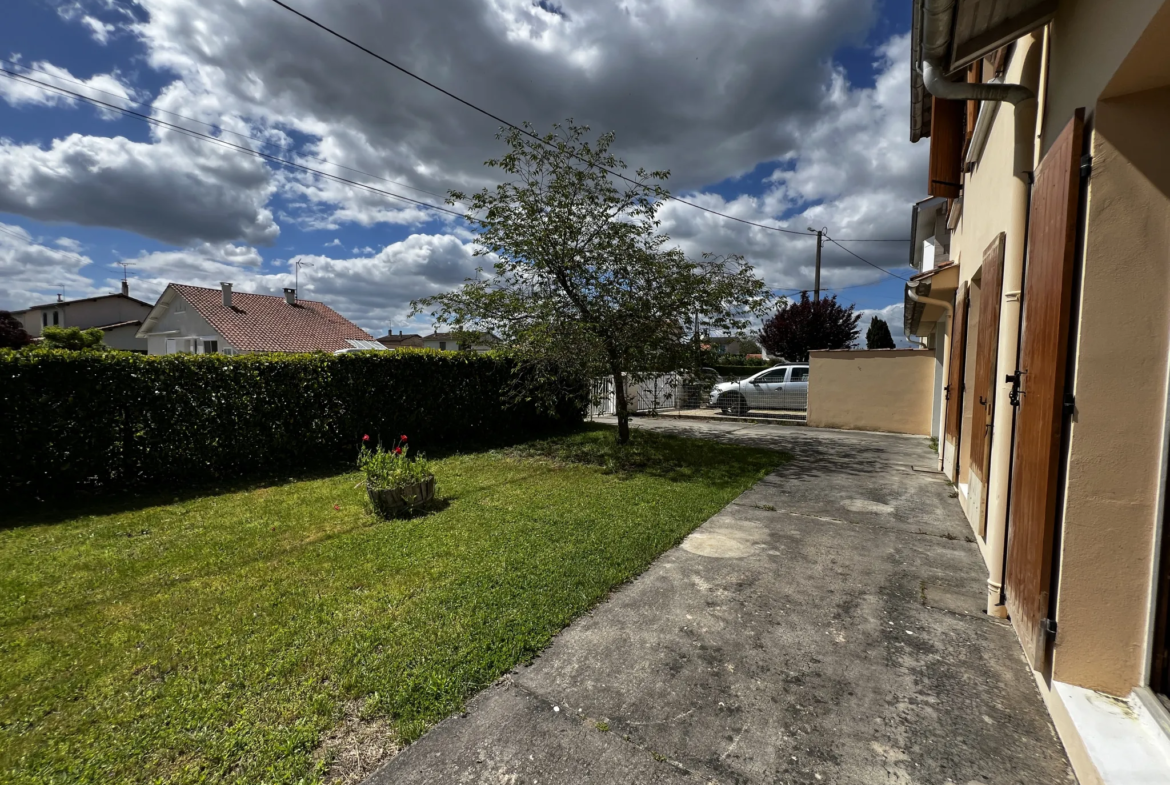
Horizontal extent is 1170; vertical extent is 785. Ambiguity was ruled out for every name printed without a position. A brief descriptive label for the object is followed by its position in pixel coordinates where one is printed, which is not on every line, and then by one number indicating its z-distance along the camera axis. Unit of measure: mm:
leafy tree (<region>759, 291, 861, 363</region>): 25500
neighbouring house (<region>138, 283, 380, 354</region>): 26297
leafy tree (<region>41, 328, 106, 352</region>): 21578
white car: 15656
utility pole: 25589
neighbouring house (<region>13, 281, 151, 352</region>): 37781
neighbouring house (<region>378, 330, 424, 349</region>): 59156
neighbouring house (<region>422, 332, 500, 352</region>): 51094
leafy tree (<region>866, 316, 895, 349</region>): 29812
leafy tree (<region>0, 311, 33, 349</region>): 22672
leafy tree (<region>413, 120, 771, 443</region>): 8070
